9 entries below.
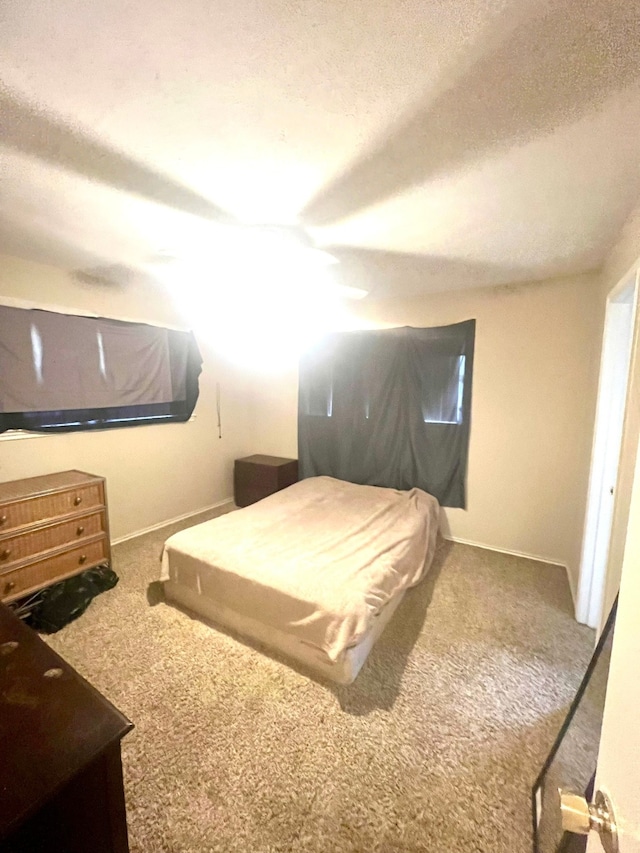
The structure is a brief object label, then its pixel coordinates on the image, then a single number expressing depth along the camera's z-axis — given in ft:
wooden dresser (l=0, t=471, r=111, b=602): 7.16
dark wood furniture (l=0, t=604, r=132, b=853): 2.02
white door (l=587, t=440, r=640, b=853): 1.62
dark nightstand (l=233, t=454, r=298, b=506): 12.85
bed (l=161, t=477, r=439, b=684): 5.74
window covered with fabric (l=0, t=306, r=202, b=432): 8.38
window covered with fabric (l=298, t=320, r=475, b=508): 10.85
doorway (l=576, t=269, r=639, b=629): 6.85
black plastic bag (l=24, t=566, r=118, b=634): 6.95
